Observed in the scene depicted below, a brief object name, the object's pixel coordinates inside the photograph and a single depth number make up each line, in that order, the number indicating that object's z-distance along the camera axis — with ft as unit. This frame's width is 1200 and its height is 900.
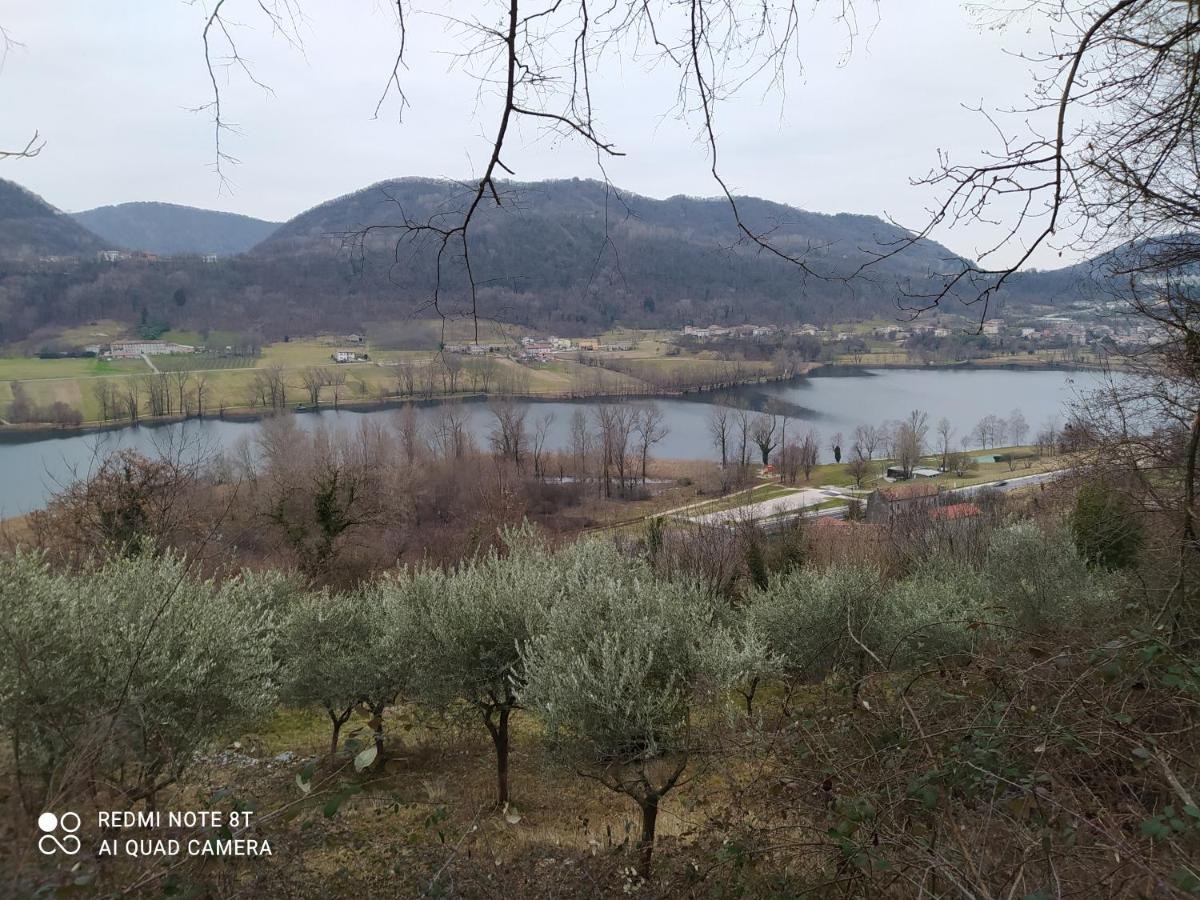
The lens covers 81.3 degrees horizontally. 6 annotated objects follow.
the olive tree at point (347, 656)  28.02
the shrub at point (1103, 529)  26.23
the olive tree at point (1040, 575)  32.73
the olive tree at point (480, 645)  25.61
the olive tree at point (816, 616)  31.96
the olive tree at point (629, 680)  19.40
